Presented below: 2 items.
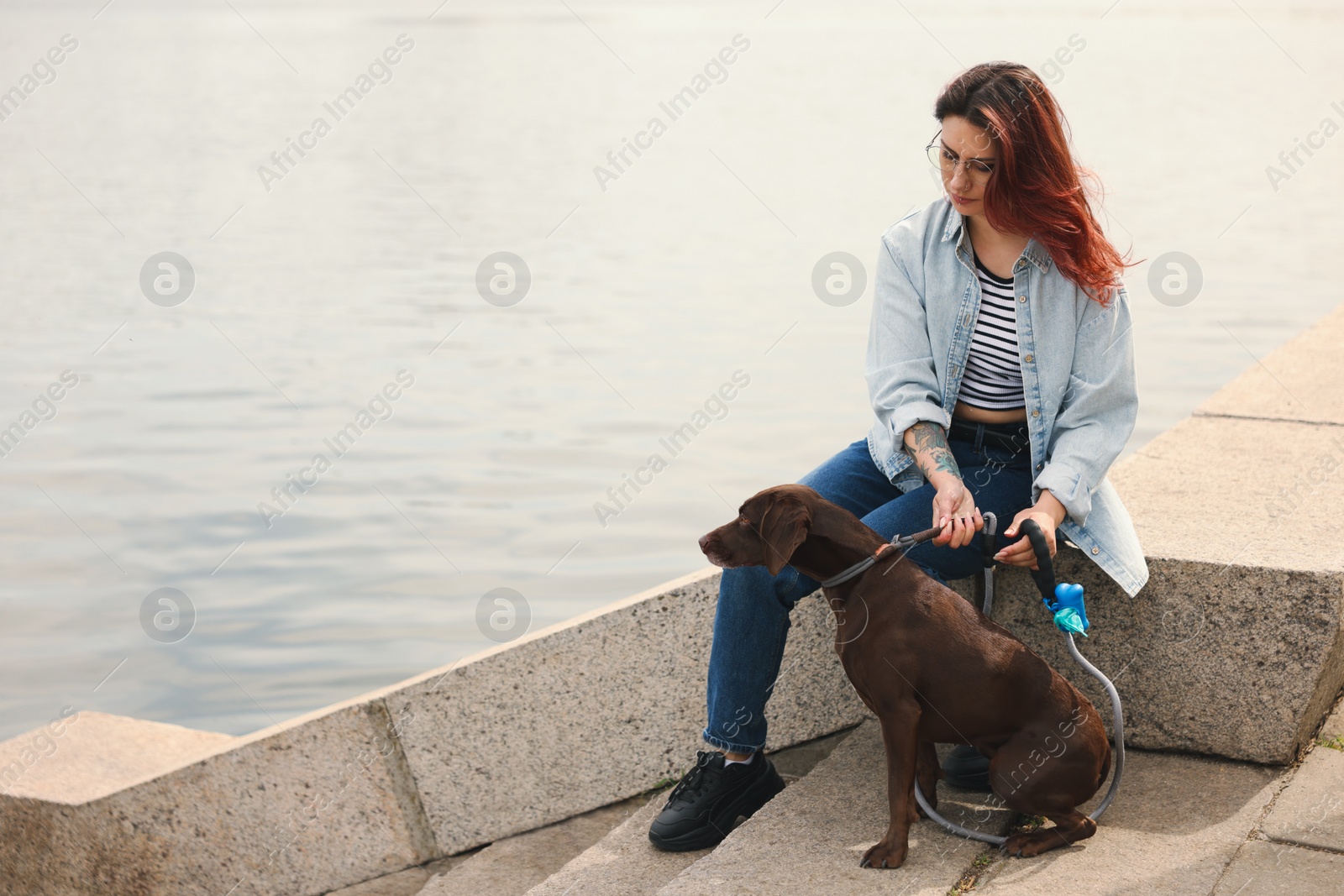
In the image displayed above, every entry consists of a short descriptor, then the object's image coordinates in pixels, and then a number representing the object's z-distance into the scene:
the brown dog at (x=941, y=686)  2.96
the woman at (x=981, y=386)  3.31
